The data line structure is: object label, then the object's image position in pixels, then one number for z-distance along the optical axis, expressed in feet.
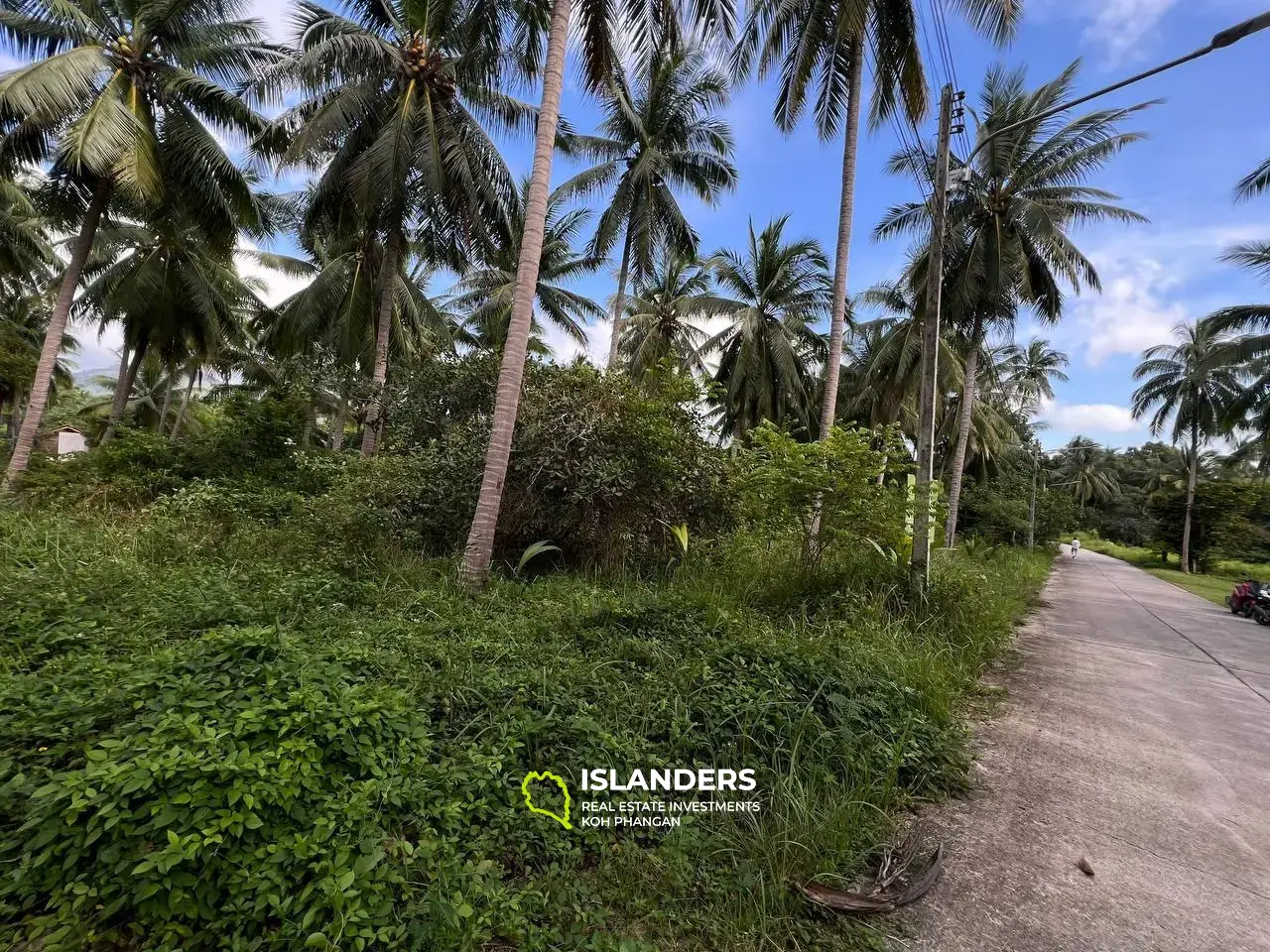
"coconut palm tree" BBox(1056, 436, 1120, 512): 157.17
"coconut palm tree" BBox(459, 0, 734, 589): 18.69
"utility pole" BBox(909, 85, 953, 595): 19.76
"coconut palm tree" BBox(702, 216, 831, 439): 53.47
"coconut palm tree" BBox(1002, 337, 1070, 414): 94.27
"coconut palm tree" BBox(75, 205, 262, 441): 40.78
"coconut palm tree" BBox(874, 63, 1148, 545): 39.73
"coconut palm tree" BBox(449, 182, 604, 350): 53.26
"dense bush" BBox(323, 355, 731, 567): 21.93
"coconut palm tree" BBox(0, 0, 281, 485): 26.55
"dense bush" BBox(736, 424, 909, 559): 20.43
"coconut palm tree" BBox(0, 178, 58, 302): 46.66
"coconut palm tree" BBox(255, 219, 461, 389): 40.29
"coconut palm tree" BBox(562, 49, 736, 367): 43.14
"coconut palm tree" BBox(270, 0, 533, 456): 30.30
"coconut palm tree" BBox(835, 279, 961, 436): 50.14
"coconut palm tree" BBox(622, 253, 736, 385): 54.80
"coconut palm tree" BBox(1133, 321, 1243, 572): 78.69
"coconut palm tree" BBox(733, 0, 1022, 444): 28.09
